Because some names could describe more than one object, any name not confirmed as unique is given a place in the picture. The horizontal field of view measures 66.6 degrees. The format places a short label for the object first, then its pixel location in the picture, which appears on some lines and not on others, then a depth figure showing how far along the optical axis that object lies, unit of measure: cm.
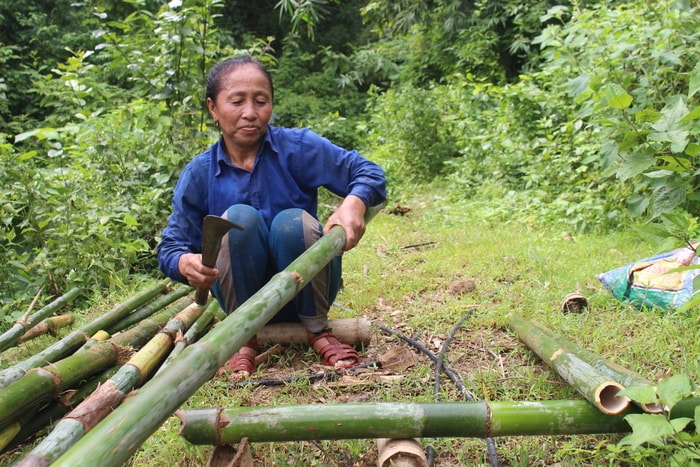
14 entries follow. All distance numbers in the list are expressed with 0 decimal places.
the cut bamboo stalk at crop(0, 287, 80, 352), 229
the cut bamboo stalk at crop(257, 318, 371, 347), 238
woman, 211
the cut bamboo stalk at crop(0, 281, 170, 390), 186
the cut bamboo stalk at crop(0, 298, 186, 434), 156
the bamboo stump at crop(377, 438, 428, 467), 139
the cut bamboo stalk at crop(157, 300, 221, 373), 211
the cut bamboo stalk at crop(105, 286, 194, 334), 265
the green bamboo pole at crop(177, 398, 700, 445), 140
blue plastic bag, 235
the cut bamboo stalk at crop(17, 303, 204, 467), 129
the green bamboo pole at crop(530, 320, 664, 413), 131
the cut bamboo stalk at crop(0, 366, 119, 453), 171
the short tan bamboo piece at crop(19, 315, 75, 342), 255
